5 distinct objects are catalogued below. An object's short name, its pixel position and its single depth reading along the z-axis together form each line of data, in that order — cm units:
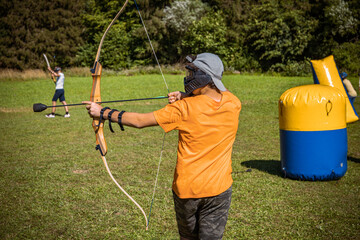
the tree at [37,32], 4569
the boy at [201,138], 244
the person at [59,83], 1289
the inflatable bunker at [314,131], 536
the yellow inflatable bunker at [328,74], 696
